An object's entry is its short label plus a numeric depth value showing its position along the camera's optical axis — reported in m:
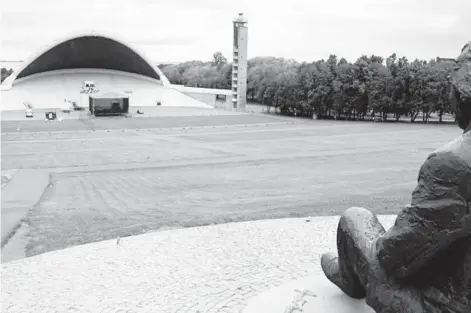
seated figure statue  4.42
